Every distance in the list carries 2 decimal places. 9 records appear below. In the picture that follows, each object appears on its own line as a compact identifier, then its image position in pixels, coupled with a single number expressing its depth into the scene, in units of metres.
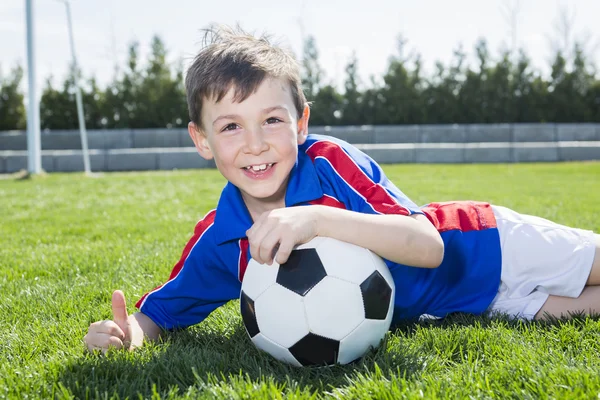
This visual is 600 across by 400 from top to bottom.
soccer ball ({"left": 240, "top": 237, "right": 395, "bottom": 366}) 1.77
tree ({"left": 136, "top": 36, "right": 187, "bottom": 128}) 19.83
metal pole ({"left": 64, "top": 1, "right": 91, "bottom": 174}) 12.66
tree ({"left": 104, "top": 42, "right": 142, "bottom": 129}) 19.95
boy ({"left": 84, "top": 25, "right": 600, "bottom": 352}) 1.87
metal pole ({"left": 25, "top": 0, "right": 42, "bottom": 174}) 12.28
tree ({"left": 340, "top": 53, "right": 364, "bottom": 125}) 20.23
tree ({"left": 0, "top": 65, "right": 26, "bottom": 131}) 19.41
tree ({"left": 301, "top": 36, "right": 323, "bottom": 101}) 20.34
